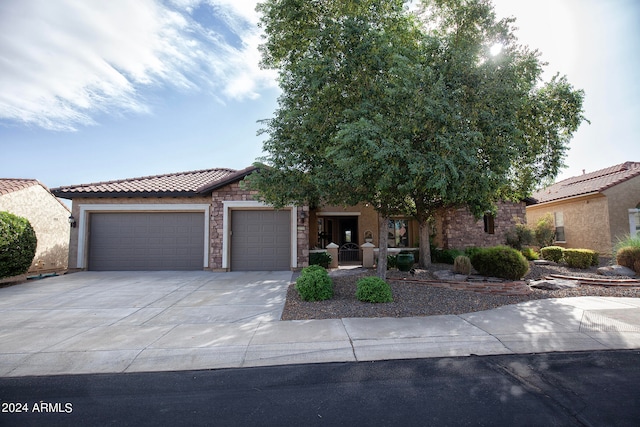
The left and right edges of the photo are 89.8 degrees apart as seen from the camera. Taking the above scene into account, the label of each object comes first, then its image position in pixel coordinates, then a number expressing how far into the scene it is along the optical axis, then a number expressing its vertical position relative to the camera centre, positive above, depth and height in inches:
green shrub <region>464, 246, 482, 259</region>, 559.6 -31.1
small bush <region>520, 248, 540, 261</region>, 584.1 -39.4
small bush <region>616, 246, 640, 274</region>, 418.0 -33.3
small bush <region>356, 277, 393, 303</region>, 280.7 -50.6
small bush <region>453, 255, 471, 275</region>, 391.2 -39.7
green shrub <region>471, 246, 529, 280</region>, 360.8 -35.1
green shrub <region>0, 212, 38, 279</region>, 398.0 -12.4
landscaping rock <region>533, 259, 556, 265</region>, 538.6 -49.9
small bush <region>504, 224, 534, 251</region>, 612.4 -8.4
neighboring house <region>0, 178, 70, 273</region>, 545.6 +38.1
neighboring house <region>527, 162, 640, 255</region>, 590.2 +47.2
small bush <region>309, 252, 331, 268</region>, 526.9 -41.7
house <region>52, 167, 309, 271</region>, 507.8 +7.9
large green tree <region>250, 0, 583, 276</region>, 249.4 +113.9
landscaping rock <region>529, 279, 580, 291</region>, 351.4 -57.9
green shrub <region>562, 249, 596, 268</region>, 487.5 -39.4
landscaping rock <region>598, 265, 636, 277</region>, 416.5 -51.4
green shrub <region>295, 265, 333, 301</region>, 296.8 -49.6
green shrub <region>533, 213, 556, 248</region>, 644.7 -1.0
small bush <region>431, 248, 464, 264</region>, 572.9 -39.7
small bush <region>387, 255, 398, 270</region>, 500.1 -45.0
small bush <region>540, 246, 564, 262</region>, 543.2 -36.3
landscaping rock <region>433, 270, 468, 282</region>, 370.2 -51.3
